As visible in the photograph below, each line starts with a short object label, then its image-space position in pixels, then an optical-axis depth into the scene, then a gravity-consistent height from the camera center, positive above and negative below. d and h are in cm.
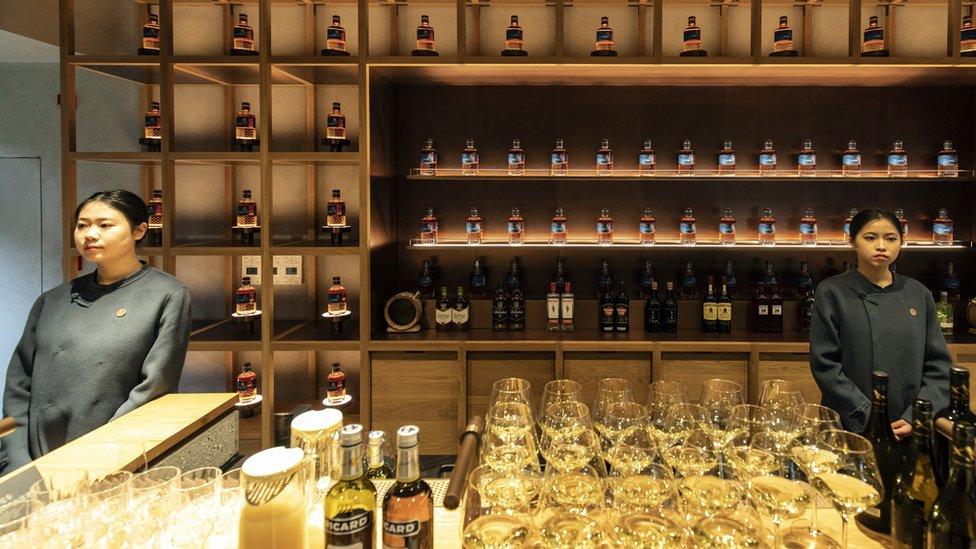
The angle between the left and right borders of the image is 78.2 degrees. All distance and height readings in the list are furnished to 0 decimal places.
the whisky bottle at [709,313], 368 -37
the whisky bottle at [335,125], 350 +77
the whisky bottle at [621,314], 368 -37
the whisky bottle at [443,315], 370 -37
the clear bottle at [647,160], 370 +58
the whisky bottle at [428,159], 371 +60
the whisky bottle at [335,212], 350 +26
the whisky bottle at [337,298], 353 -25
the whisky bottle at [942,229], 363 +14
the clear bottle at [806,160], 370 +57
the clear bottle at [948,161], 361 +55
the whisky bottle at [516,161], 370 +58
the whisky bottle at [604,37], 346 +125
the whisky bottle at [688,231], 370 +14
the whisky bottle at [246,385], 350 -76
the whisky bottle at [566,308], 370 -33
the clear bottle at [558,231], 373 +15
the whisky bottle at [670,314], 369 -38
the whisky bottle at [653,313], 373 -37
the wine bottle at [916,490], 102 -44
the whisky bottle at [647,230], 369 +15
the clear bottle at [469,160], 371 +59
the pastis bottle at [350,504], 92 -40
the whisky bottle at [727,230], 370 +14
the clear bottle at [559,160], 374 +59
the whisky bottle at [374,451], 110 -36
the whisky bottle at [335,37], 339 +124
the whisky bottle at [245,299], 352 -25
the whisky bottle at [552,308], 371 -33
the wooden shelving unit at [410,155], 333 +57
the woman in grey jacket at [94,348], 200 -30
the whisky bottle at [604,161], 371 +58
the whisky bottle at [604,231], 373 +14
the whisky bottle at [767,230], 371 +14
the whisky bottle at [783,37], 345 +125
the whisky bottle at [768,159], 370 +58
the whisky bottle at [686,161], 371 +57
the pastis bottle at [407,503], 94 -40
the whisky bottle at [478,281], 383 -17
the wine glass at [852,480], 103 -40
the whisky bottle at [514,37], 347 +126
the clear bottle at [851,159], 369 +57
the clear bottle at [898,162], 362 +54
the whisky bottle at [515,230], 373 +15
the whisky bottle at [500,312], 375 -36
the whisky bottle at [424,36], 347 +127
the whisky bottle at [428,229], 372 +16
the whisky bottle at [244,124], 341 +75
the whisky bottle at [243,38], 340 +124
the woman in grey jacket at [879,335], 238 -33
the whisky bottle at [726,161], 367 +57
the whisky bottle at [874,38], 340 +122
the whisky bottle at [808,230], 367 +14
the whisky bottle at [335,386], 349 -76
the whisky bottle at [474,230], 374 +16
